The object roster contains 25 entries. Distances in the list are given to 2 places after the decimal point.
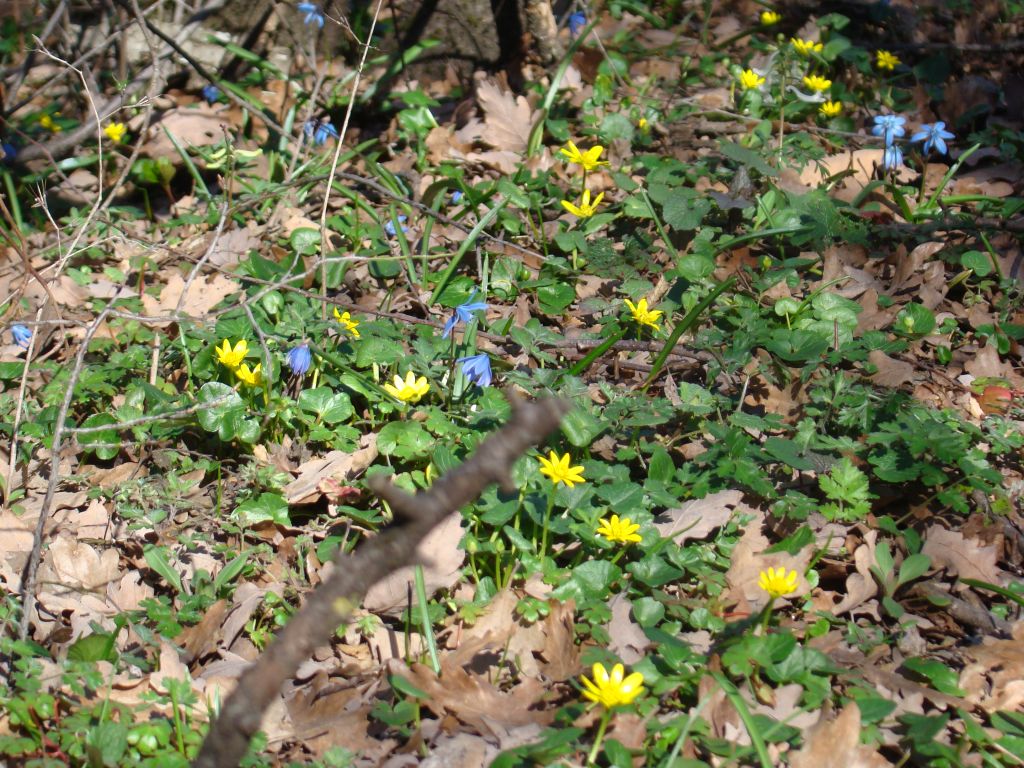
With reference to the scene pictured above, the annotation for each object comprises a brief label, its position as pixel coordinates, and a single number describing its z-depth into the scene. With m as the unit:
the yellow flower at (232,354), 2.60
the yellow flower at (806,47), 3.97
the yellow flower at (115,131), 3.75
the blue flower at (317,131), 3.76
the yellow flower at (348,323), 2.77
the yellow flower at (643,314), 2.77
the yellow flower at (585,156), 3.26
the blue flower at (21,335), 2.85
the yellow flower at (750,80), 3.89
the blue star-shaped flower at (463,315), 2.73
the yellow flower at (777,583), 1.94
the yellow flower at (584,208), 3.17
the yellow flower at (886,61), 4.08
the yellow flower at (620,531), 2.14
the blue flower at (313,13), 3.90
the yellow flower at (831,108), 3.81
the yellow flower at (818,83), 3.89
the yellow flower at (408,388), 2.54
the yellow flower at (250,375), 2.58
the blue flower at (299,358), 2.62
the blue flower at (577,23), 4.26
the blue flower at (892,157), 3.51
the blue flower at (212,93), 4.07
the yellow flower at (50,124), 3.95
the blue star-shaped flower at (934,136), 3.47
